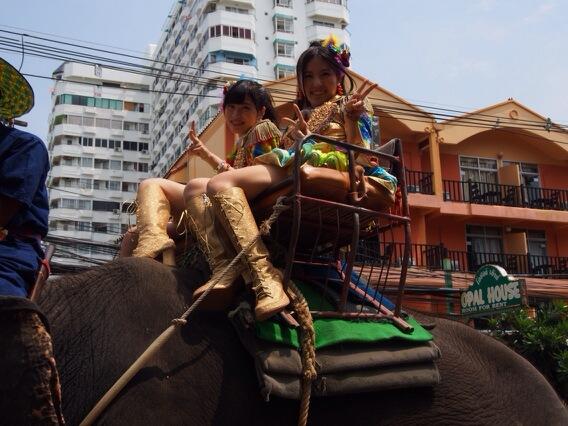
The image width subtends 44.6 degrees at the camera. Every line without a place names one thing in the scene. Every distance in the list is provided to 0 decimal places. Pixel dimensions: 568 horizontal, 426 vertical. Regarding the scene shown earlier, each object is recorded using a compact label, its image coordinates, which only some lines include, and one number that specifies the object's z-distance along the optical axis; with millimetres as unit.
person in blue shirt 2332
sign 17750
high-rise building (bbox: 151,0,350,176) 65375
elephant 3094
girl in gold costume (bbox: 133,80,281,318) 3639
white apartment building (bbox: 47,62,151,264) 79438
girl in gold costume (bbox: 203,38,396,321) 3430
